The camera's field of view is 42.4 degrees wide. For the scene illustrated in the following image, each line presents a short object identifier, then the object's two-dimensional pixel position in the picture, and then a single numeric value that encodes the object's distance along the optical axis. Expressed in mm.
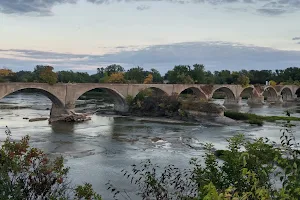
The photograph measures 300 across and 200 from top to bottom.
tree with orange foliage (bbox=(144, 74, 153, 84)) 104162
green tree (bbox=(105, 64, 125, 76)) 136500
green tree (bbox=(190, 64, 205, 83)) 105250
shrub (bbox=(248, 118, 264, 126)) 48900
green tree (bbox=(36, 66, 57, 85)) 49062
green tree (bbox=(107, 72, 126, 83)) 90188
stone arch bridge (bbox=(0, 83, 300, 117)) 48625
